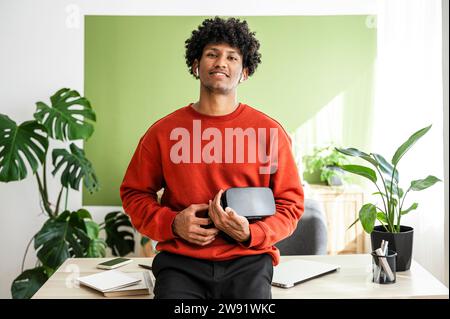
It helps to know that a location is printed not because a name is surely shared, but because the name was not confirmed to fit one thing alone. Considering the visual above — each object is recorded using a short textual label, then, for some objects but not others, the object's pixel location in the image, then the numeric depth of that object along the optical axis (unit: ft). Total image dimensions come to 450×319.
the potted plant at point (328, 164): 13.38
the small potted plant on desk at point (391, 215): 6.13
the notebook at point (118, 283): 5.28
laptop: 5.55
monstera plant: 9.52
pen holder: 5.62
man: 4.94
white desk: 5.23
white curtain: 11.45
